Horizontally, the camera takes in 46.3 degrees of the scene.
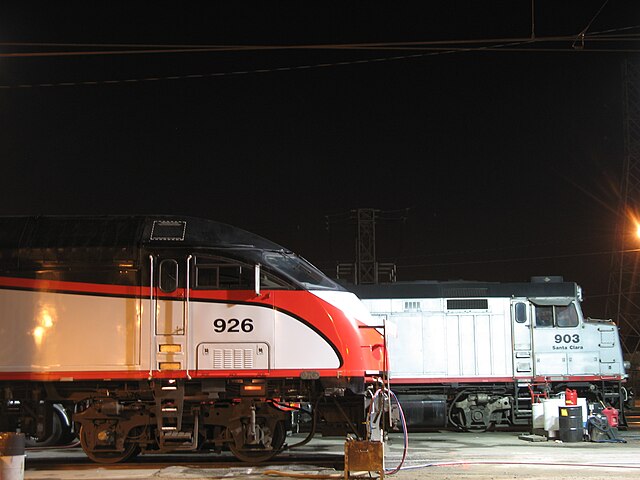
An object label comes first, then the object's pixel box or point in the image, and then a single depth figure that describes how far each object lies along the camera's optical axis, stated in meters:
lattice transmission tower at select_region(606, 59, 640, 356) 35.91
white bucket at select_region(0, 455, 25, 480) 8.48
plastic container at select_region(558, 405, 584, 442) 15.59
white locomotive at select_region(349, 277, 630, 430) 18.81
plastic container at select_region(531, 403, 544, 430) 16.52
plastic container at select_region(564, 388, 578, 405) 16.17
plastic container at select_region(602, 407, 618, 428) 16.69
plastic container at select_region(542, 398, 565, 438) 16.11
